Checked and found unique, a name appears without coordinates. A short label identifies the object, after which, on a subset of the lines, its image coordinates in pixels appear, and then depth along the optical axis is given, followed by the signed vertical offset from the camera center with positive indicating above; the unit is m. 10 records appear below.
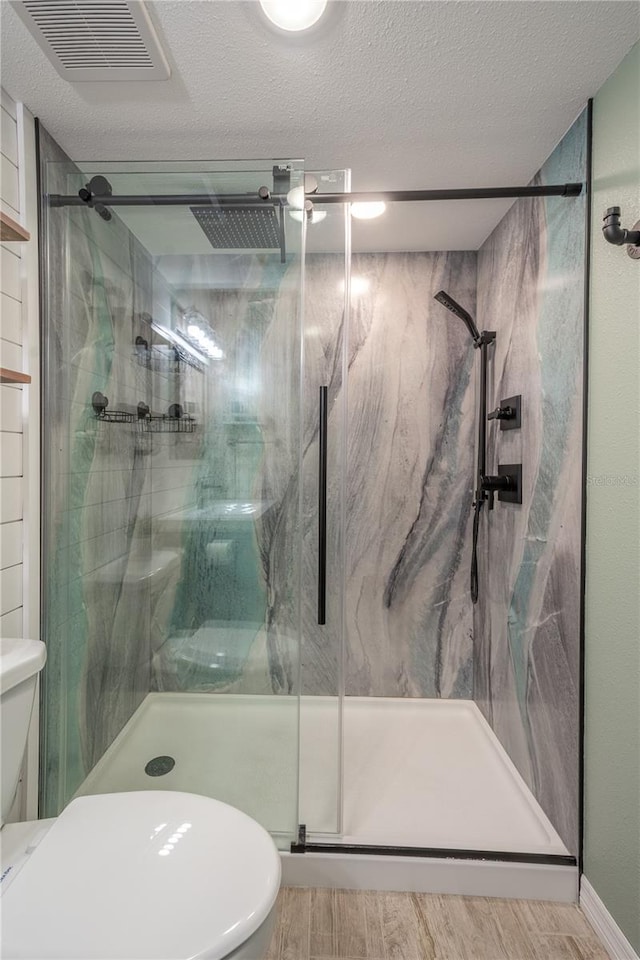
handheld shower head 2.16 +0.73
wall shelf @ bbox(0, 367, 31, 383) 1.25 +0.23
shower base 1.50 -1.16
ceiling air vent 1.11 +1.05
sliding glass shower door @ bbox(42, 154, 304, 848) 1.53 -0.03
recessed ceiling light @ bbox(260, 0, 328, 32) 1.10 +1.05
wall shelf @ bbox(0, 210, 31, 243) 1.22 +0.61
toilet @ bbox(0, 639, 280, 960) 0.83 -0.81
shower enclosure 1.53 -0.17
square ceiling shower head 1.52 +0.76
